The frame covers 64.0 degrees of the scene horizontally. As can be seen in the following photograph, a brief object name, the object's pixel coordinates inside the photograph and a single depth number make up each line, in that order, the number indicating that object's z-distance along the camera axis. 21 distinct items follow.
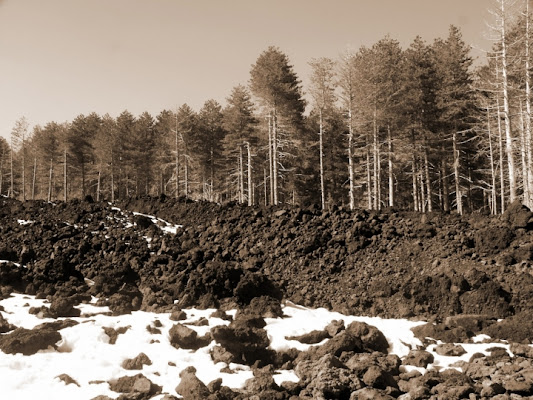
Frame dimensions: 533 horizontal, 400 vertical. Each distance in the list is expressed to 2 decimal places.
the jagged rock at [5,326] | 8.63
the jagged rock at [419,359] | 7.30
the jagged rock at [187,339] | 8.25
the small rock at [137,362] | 7.38
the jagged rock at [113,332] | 8.51
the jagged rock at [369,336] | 8.10
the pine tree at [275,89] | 26.95
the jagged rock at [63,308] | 9.66
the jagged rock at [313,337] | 8.33
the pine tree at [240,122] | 32.06
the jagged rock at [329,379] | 6.13
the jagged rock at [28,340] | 7.78
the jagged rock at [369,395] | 5.88
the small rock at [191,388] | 6.29
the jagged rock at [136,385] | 6.54
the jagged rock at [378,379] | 6.38
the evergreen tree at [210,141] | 37.50
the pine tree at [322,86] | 24.97
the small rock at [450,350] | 7.66
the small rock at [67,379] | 6.85
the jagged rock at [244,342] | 7.90
